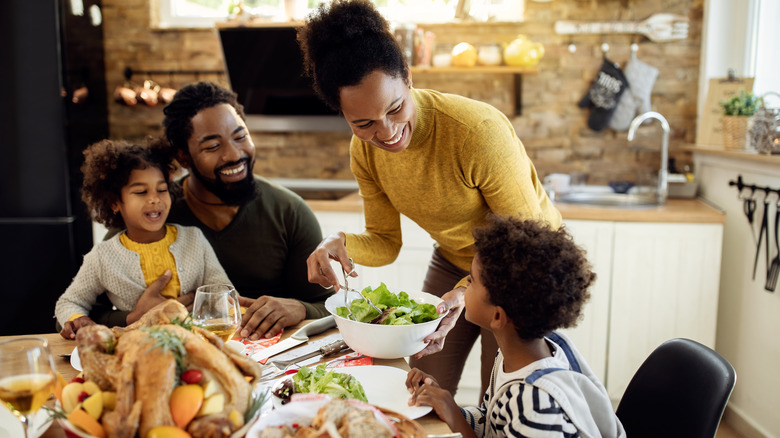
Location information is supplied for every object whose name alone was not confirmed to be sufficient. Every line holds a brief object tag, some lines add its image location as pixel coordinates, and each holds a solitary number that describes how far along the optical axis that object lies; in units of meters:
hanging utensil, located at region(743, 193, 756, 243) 2.36
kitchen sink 3.01
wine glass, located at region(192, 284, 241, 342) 1.15
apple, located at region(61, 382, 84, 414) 0.80
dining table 0.95
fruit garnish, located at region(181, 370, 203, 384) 0.78
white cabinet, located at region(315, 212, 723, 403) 2.64
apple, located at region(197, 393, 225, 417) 0.77
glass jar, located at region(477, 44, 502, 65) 3.06
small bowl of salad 0.99
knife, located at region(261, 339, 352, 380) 1.19
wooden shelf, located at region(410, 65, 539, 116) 3.05
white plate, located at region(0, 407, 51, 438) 0.93
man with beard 1.78
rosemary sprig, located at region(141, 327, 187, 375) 0.78
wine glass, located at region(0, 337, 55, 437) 0.82
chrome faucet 2.89
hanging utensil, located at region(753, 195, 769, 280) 2.23
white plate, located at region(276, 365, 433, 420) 1.00
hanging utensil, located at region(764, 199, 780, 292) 2.15
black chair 1.07
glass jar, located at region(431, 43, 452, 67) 3.13
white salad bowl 1.15
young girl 1.59
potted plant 2.49
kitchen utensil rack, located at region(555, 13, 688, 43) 3.09
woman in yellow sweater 1.31
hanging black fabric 3.15
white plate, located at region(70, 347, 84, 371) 1.15
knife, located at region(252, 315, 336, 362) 1.25
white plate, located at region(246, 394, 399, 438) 0.82
